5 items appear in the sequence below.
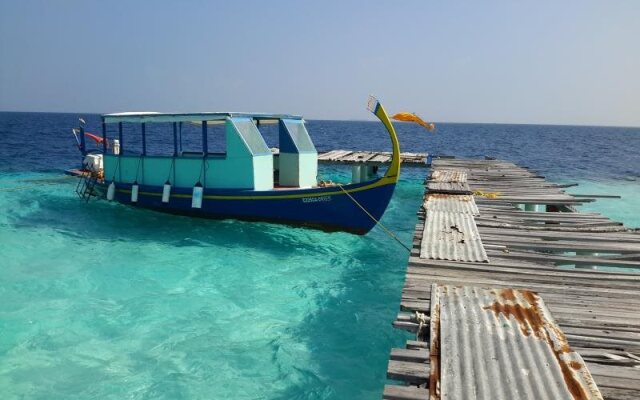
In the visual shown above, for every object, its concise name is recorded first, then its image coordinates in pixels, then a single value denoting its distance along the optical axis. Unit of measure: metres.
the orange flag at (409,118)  15.30
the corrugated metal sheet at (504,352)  3.64
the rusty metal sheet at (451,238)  6.88
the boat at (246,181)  13.58
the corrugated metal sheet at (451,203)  9.88
